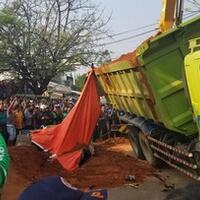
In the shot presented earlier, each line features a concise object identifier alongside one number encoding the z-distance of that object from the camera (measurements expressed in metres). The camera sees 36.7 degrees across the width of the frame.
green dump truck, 5.23
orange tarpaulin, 7.53
